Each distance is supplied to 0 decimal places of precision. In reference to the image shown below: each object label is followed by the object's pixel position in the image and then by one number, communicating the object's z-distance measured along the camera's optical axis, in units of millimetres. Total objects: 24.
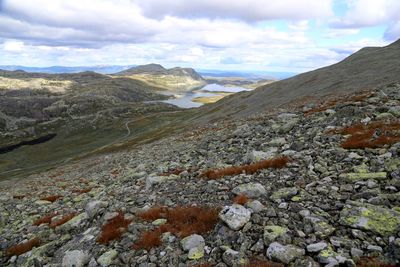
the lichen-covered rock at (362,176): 12242
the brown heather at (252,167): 16109
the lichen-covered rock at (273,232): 9359
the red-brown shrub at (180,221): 10773
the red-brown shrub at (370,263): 7466
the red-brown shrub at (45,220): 17369
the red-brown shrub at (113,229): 11672
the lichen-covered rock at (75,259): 10742
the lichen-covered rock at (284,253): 8391
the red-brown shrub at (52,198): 23897
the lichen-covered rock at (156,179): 18188
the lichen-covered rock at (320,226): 9231
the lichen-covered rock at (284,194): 12112
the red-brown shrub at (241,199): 12091
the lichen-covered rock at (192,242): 10016
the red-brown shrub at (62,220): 15761
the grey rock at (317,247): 8470
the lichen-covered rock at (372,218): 8984
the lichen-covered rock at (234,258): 8736
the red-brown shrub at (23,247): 13539
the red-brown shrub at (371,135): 15945
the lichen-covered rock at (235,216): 10445
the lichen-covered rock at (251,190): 12828
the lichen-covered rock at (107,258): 10289
